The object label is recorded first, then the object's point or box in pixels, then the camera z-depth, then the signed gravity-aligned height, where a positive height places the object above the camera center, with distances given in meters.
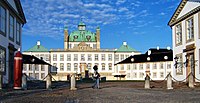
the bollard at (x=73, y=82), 17.32 -1.32
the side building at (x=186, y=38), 22.30 +2.56
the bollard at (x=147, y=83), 19.14 -1.59
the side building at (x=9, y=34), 20.61 +2.82
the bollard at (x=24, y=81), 16.40 -1.20
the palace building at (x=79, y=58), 85.38 +2.03
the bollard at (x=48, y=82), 18.24 -1.38
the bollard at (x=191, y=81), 19.55 -1.43
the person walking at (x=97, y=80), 19.17 -1.30
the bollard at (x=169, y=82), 18.21 -1.40
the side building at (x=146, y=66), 62.53 -0.72
